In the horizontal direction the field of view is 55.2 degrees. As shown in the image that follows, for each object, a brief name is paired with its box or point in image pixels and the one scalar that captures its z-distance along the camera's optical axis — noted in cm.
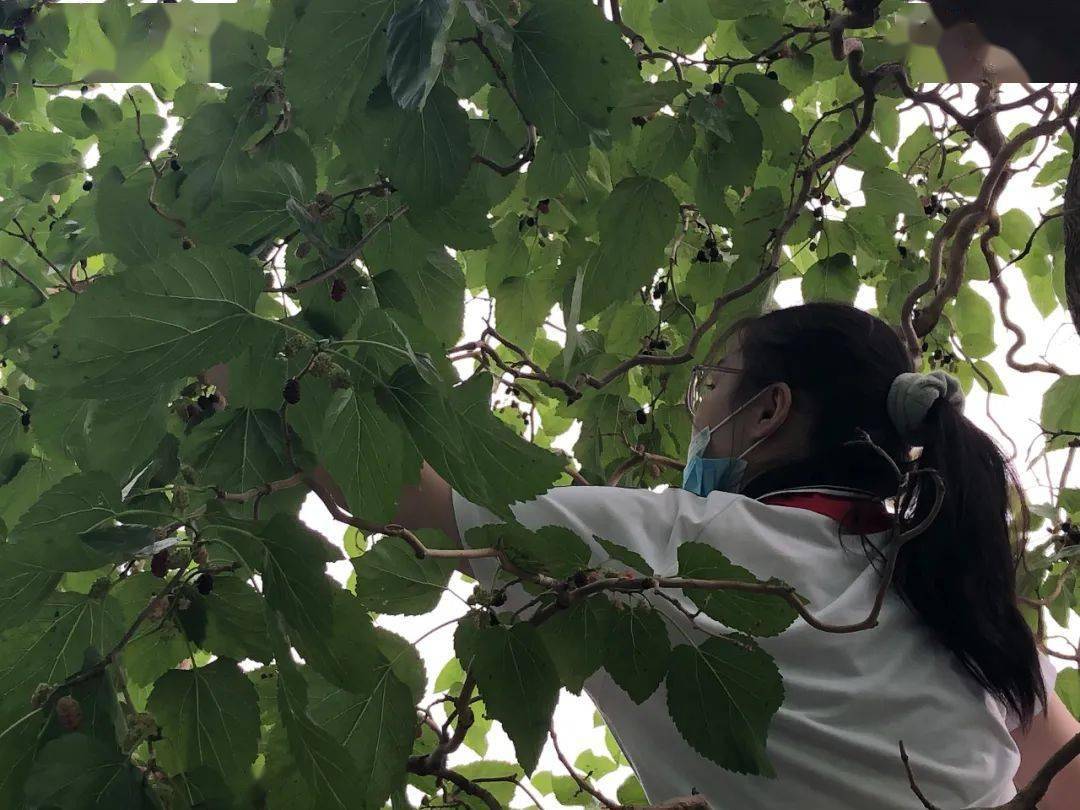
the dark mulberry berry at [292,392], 84
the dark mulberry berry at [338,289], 99
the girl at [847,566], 109
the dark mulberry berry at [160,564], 78
